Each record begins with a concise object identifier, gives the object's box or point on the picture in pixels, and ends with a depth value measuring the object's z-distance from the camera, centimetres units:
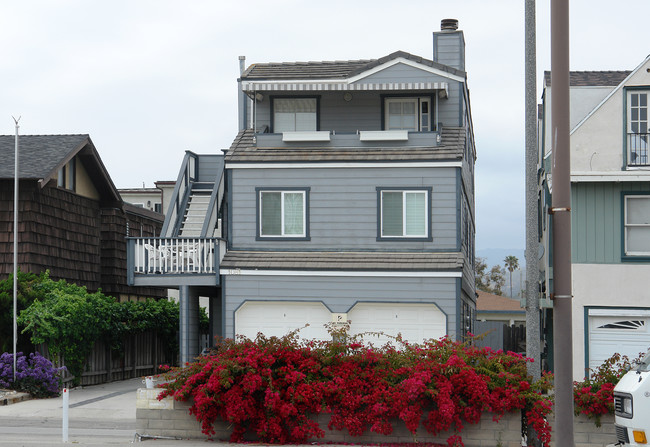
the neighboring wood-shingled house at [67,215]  2644
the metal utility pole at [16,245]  2323
